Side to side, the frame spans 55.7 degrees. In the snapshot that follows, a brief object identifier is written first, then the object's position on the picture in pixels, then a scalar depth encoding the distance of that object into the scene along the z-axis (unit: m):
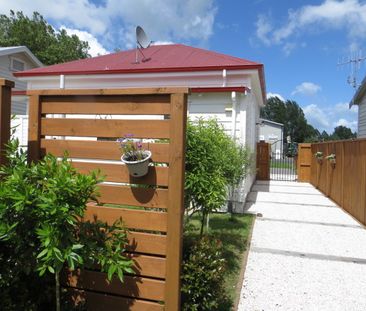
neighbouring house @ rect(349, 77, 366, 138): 16.08
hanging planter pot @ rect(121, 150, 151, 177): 2.74
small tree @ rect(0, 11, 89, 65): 31.69
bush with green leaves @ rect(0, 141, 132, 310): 2.18
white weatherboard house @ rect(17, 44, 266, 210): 8.27
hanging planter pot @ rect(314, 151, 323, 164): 13.64
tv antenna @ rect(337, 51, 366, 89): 18.36
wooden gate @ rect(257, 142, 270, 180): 16.67
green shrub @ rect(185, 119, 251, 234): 3.84
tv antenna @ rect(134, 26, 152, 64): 10.35
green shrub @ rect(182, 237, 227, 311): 3.06
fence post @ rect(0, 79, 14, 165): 2.81
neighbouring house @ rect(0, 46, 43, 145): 16.69
